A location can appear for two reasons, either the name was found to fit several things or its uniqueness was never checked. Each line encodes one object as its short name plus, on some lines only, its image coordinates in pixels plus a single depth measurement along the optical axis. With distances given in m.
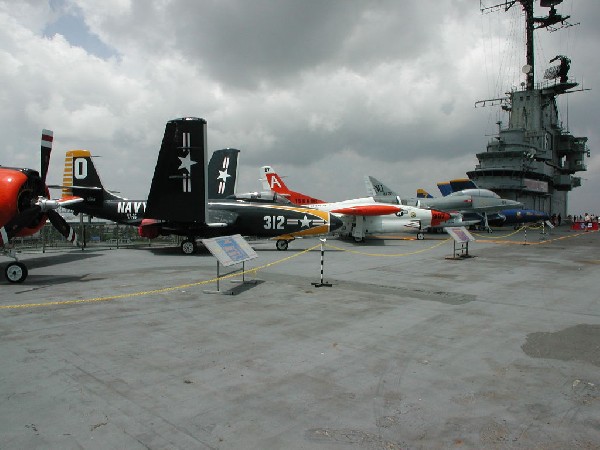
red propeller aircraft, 9.76
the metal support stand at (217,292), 9.01
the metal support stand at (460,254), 16.92
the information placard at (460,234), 15.77
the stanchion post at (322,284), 10.04
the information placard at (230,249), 8.90
